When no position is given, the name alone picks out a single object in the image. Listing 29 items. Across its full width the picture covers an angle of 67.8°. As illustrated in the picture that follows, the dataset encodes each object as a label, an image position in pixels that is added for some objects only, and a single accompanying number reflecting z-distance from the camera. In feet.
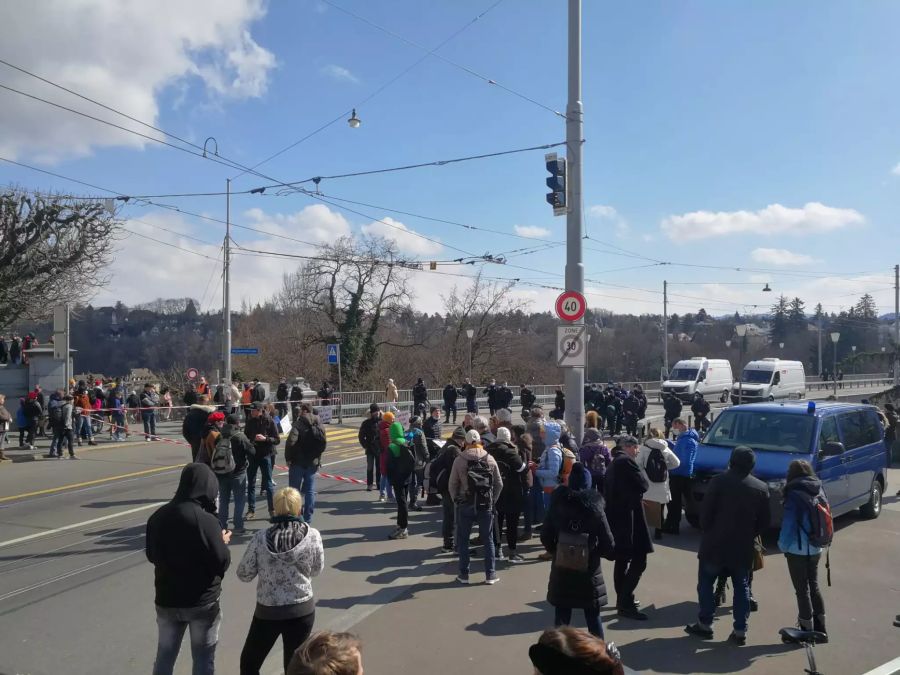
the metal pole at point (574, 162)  35.01
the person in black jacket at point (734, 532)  18.42
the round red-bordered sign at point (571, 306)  33.99
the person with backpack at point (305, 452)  30.25
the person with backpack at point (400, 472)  29.60
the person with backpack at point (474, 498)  23.40
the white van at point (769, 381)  111.45
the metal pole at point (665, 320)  137.51
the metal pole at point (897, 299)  129.49
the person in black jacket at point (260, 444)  32.76
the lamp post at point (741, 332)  89.76
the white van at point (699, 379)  112.16
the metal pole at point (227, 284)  89.03
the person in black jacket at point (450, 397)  86.84
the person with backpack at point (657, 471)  26.81
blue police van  29.48
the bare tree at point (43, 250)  84.02
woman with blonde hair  13.76
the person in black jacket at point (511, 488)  26.76
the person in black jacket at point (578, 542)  16.31
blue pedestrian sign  87.89
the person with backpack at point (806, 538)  18.35
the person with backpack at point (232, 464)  28.22
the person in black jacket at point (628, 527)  20.15
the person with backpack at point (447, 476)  27.63
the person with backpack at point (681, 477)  30.86
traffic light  35.29
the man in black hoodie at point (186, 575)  13.75
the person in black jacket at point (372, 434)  37.35
